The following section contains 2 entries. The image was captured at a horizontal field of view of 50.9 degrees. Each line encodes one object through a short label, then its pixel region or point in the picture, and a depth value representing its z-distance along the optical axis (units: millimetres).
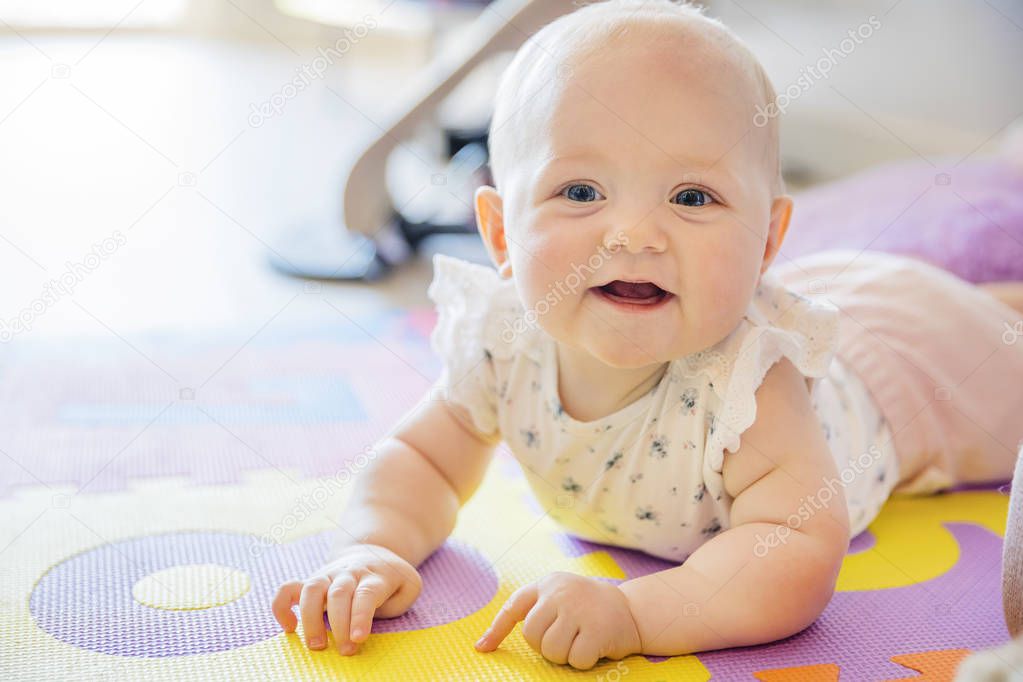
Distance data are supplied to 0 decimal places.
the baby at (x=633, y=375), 702
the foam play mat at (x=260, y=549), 695
